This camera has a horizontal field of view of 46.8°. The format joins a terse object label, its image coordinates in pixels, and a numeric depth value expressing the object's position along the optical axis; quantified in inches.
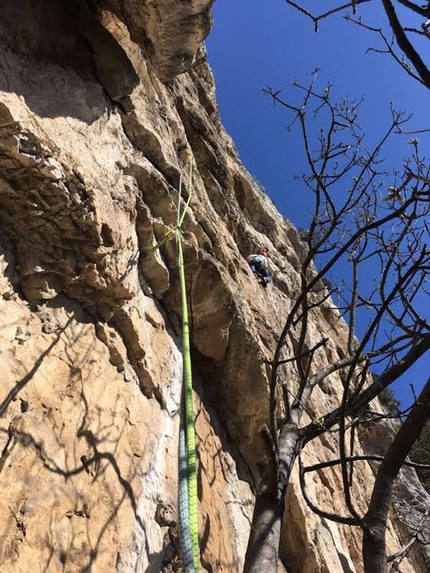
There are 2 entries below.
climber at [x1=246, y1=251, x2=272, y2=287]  385.1
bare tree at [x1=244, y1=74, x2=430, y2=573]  106.3
